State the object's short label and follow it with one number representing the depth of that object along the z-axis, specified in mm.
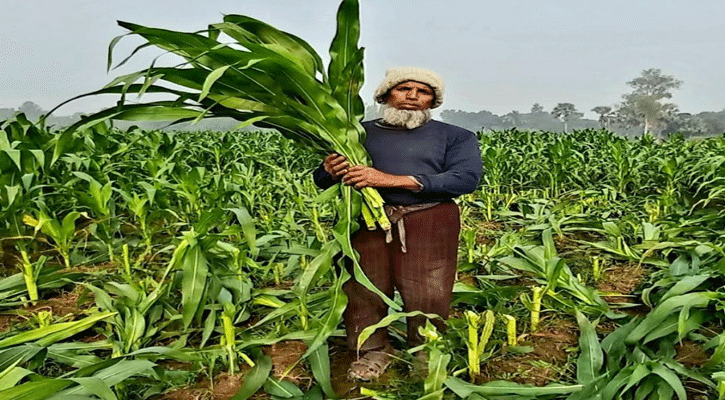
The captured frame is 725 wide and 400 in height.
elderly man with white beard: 2002
